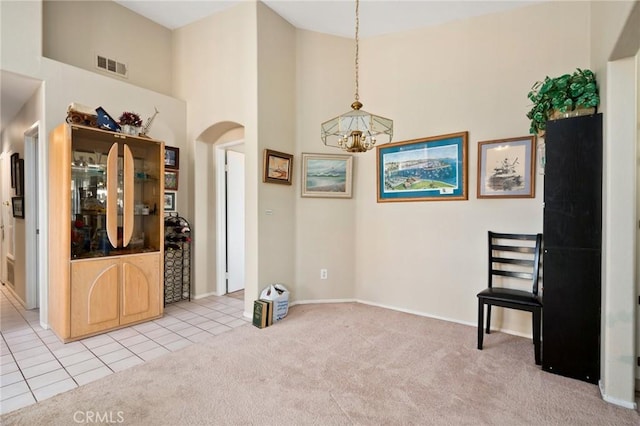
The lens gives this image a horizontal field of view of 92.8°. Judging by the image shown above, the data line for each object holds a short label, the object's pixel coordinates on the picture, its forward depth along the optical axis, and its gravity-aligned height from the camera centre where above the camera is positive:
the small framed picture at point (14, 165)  4.19 +0.62
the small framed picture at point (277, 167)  3.65 +0.54
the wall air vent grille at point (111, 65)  3.89 +1.88
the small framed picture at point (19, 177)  4.00 +0.43
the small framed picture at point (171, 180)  4.18 +0.41
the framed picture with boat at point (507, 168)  3.07 +0.44
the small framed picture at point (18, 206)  3.98 +0.04
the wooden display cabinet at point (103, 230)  2.94 -0.22
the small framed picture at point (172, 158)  4.16 +0.71
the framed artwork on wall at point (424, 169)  3.46 +0.49
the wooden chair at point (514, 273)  2.56 -0.62
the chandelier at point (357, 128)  2.20 +0.61
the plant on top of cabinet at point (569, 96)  2.29 +0.88
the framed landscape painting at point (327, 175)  4.08 +0.47
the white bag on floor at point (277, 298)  3.45 -1.02
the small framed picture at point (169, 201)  4.19 +0.12
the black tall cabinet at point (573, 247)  2.24 -0.28
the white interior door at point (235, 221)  4.70 -0.18
